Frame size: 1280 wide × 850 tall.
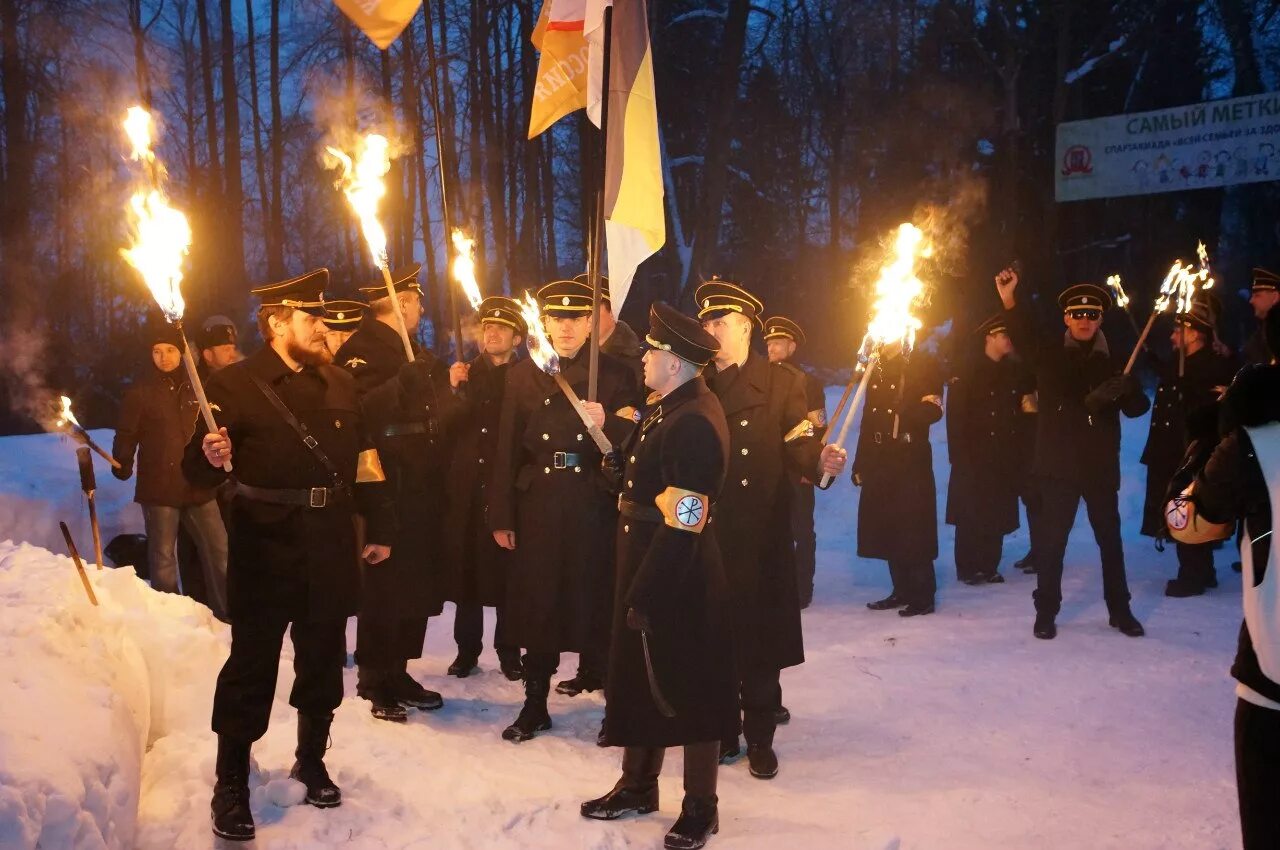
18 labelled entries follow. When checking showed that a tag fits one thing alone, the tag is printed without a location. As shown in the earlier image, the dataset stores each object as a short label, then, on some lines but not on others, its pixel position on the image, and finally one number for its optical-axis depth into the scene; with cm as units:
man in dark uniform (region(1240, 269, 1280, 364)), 926
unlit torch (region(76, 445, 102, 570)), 686
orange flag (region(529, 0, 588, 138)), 667
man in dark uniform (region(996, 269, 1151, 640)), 830
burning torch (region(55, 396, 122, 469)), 771
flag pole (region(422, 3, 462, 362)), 632
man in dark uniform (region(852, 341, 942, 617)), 952
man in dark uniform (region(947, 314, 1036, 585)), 1049
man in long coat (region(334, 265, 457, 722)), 662
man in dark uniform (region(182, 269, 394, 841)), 477
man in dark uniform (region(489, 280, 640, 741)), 639
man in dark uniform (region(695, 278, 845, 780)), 580
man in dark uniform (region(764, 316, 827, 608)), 898
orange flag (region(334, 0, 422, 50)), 669
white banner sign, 1719
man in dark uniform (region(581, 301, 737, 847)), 472
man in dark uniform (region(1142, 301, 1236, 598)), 965
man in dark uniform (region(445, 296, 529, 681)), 761
